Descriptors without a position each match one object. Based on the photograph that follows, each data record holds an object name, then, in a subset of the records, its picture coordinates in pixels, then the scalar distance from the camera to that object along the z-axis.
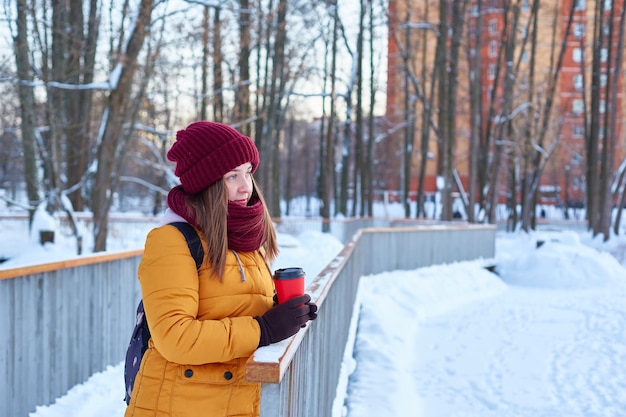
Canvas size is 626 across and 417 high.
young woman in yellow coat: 2.26
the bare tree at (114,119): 11.05
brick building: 32.56
